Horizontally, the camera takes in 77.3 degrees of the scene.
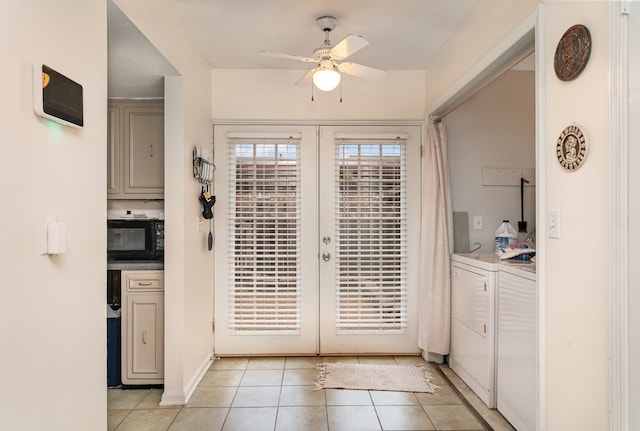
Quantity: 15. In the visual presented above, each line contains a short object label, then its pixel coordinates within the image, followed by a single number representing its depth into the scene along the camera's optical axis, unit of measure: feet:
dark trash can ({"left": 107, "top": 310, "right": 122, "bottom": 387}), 9.69
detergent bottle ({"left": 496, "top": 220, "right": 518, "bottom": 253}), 10.28
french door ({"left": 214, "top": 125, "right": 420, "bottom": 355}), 11.94
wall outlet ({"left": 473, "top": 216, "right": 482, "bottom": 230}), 11.62
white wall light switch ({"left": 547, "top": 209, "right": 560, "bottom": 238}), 5.44
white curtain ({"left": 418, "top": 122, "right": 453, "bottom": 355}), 11.00
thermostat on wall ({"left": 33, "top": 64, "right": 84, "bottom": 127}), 4.00
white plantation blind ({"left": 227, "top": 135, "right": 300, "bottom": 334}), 11.93
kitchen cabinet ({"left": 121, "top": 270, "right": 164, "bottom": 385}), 9.64
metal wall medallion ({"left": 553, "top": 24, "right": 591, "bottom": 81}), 4.83
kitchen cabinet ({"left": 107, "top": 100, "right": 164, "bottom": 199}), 10.80
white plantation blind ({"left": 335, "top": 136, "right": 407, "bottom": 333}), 12.02
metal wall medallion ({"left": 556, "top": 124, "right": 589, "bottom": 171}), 4.90
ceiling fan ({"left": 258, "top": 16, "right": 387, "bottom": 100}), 7.37
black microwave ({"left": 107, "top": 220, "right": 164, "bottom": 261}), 10.15
